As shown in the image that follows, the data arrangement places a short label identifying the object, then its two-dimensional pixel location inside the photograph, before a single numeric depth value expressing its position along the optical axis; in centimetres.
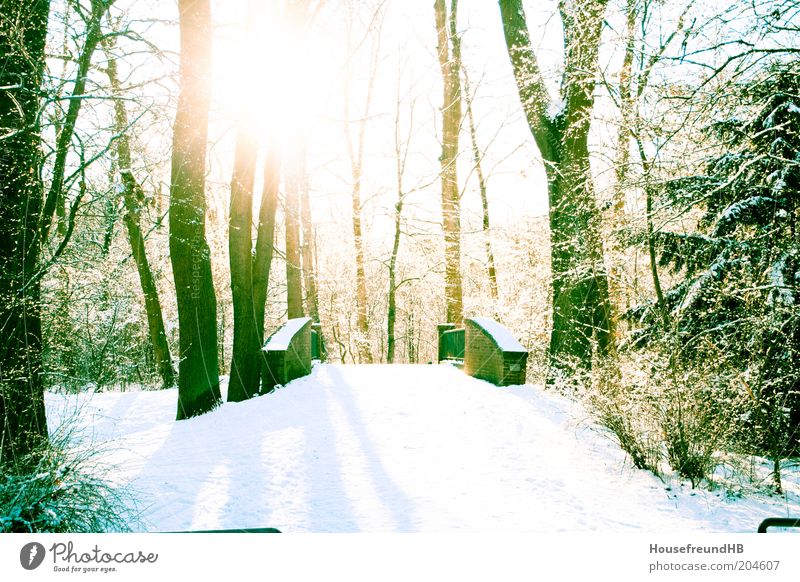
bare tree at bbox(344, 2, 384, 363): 1670
